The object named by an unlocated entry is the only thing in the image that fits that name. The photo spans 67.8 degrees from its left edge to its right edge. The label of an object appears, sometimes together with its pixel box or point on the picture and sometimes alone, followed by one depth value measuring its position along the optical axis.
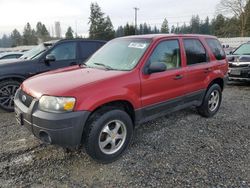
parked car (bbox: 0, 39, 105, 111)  4.32
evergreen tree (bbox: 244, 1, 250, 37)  32.95
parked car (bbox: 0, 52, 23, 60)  8.79
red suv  2.30
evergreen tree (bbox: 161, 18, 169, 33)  64.44
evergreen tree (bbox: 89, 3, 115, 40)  47.53
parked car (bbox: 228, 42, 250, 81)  6.33
